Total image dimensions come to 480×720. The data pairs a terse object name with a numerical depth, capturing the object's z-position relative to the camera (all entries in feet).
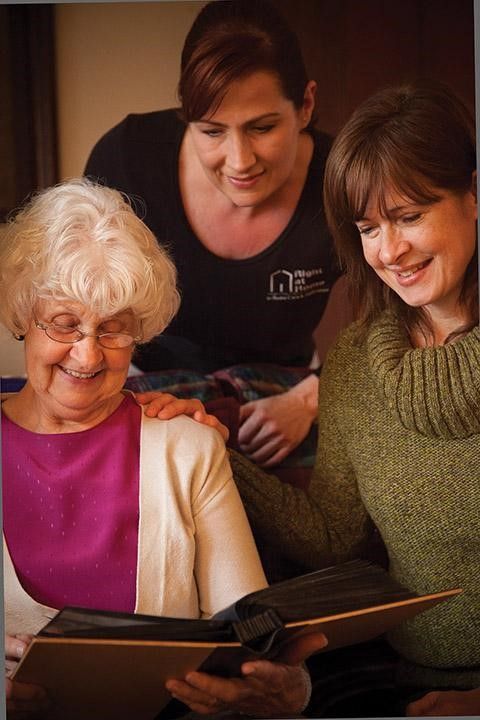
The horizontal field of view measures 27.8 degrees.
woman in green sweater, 6.40
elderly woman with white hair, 6.19
